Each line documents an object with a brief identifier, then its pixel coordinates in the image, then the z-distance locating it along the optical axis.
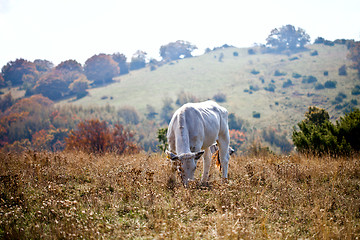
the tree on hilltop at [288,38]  121.19
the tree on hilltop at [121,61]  106.12
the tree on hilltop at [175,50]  128.88
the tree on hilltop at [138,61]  115.00
